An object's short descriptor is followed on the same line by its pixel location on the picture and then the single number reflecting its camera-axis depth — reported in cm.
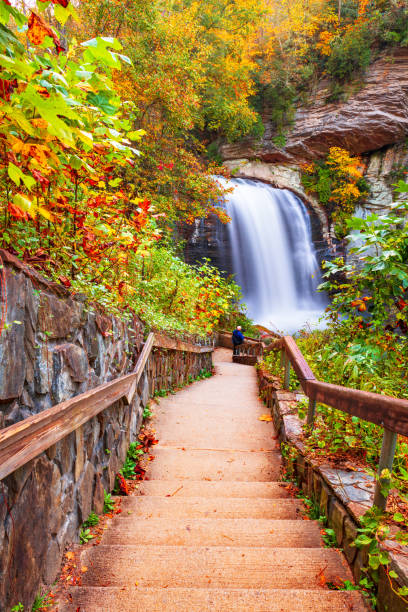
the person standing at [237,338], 1298
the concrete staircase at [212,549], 152
